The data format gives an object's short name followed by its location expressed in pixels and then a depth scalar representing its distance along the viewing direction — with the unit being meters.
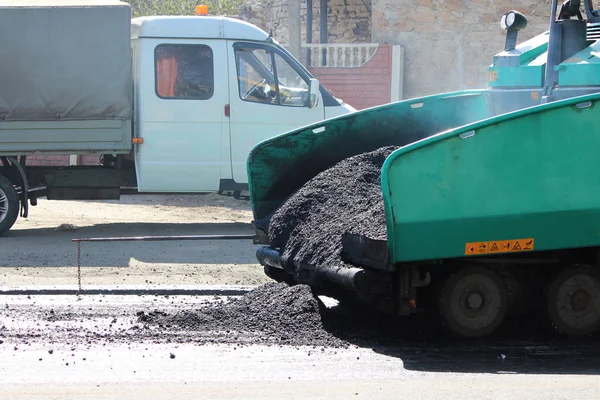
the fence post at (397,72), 18.67
